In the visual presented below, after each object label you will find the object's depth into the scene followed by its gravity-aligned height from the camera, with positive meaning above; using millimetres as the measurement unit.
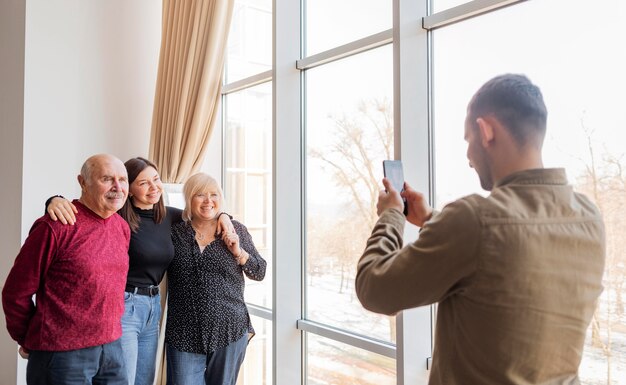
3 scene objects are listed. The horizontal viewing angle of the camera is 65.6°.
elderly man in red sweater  1929 -355
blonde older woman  2309 -422
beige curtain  3350 +871
